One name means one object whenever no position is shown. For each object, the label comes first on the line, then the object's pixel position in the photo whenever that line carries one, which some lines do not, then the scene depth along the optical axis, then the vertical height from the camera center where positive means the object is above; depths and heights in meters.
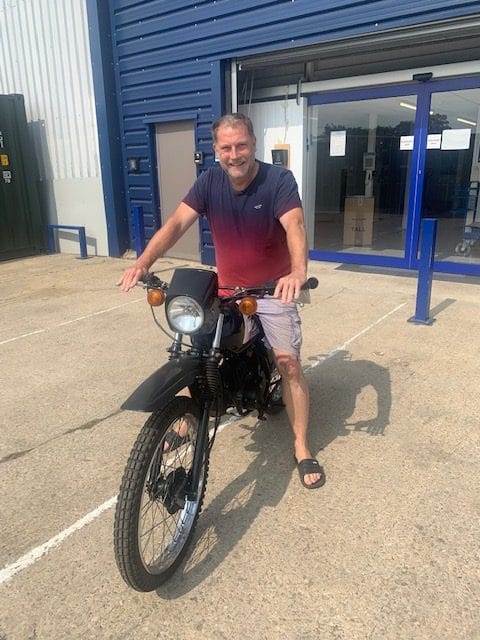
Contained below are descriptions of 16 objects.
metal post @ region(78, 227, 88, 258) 9.74 -1.39
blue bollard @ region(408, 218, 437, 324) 5.03 -1.08
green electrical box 9.55 -0.35
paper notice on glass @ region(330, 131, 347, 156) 7.97 +0.30
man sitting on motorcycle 2.54 -0.35
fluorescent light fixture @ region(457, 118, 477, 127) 6.88 +0.49
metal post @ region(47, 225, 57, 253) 10.58 -1.50
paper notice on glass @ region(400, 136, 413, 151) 7.32 +0.25
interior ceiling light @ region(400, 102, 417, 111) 7.15 +0.75
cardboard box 8.38 -0.93
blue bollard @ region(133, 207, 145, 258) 8.81 -1.07
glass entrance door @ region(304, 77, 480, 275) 7.03 -0.17
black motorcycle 1.90 -1.04
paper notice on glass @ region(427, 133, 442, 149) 7.10 +0.27
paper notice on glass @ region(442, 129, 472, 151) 6.94 +0.29
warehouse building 6.70 +0.79
